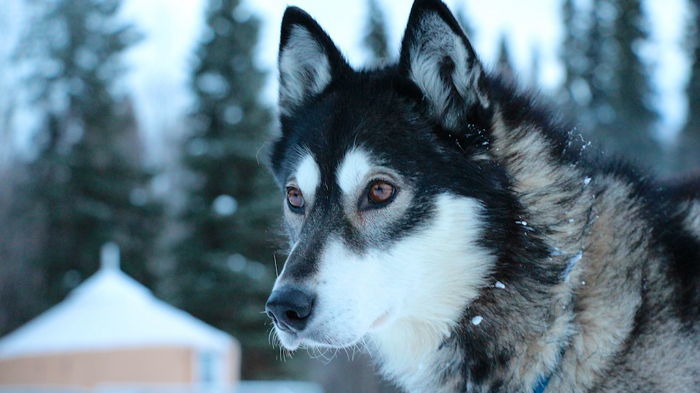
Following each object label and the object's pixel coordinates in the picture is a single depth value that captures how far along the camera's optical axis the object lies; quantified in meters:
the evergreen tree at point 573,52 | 32.91
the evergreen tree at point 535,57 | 31.82
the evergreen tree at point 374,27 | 32.44
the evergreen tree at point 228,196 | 26.72
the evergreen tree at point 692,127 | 24.80
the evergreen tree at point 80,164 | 30.19
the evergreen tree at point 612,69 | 29.95
